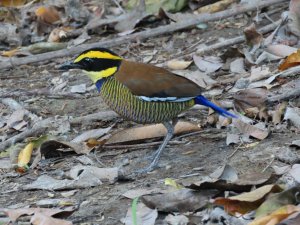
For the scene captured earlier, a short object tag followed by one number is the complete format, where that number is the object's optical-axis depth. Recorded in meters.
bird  11.08
